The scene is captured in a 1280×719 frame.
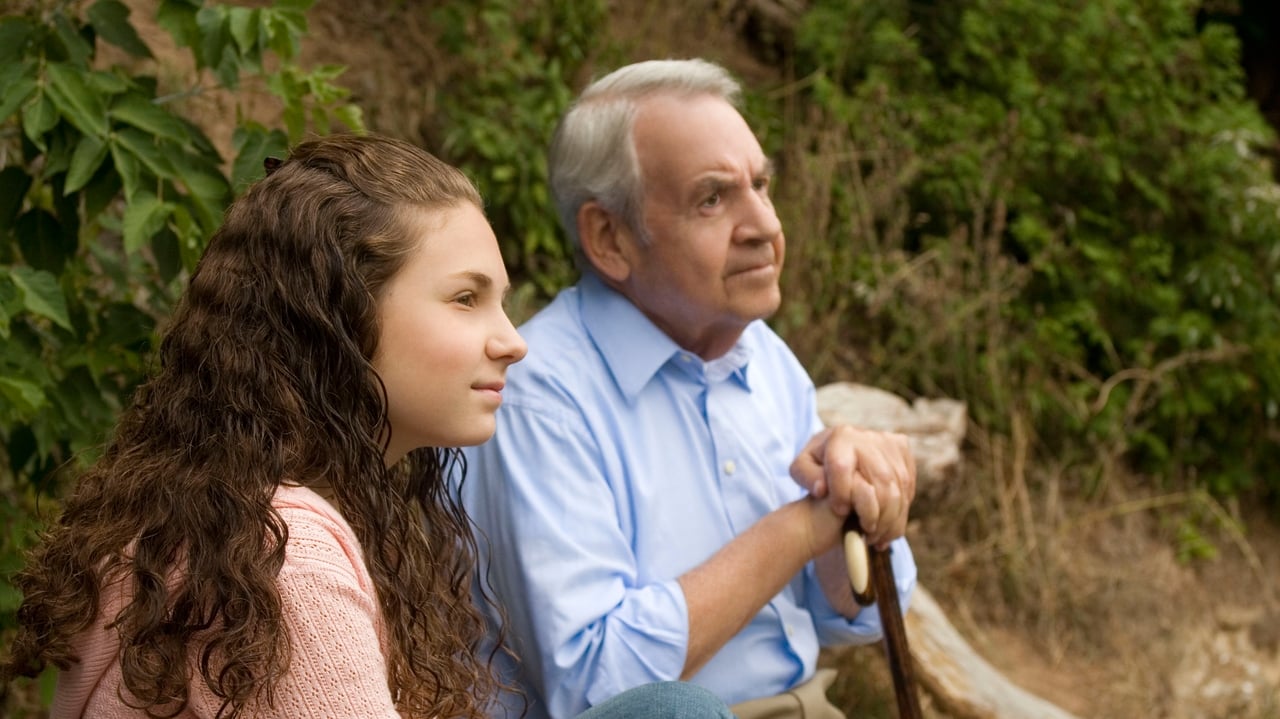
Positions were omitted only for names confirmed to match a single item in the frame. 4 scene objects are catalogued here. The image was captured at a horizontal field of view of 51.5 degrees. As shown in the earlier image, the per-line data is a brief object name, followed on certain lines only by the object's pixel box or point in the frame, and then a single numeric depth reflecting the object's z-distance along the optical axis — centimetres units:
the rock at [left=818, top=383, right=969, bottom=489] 399
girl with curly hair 132
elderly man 209
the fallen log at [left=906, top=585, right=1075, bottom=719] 339
